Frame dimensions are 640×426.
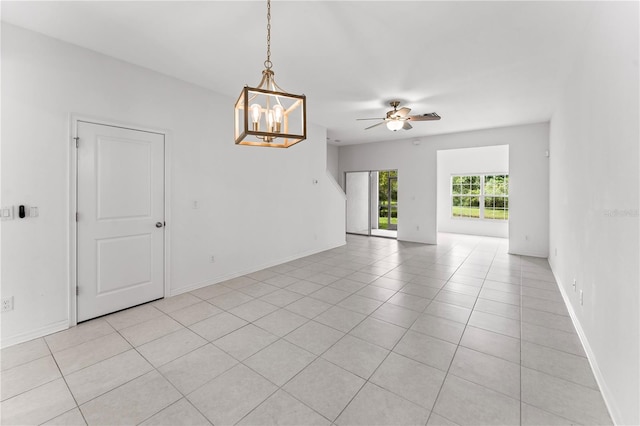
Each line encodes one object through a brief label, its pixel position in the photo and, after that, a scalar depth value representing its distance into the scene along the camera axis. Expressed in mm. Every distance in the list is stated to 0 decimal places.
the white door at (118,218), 2916
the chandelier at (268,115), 1699
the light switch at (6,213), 2421
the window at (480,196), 8484
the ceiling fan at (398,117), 4250
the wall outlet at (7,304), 2447
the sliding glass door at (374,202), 9166
